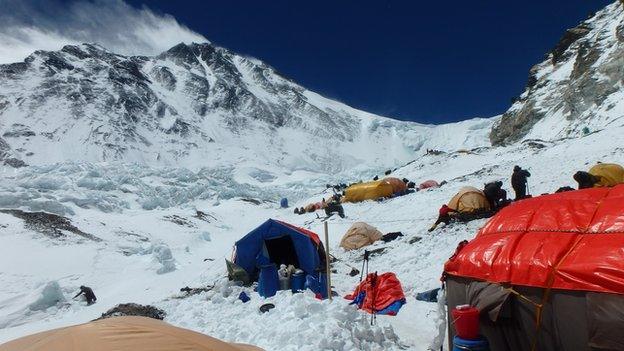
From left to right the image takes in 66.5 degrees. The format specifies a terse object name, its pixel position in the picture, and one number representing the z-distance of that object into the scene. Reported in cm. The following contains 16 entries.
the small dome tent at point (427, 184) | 2835
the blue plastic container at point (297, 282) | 1178
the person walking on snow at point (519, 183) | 1563
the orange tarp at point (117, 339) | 420
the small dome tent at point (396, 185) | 2891
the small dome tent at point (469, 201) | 1478
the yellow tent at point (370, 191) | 2852
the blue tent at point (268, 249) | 1316
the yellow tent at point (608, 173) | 1334
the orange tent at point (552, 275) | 443
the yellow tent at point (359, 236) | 1669
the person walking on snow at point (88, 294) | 1444
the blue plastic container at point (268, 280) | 1138
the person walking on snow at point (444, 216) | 1497
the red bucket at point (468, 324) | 472
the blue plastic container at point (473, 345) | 459
